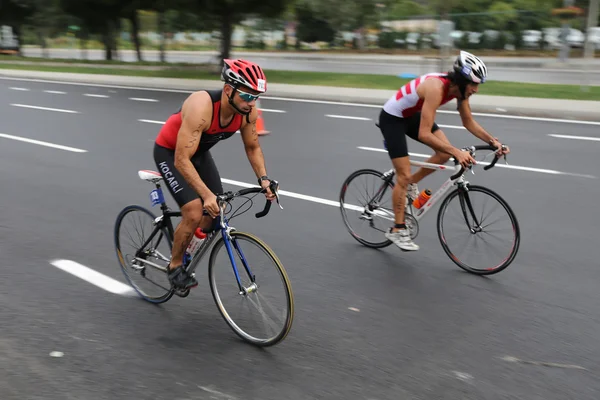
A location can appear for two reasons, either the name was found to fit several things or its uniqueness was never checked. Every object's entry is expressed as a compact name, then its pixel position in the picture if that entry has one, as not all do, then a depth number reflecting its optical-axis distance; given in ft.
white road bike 17.67
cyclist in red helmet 12.78
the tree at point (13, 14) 143.84
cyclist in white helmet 16.98
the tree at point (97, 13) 110.01
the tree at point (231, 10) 80.18
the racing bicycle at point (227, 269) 13.24
